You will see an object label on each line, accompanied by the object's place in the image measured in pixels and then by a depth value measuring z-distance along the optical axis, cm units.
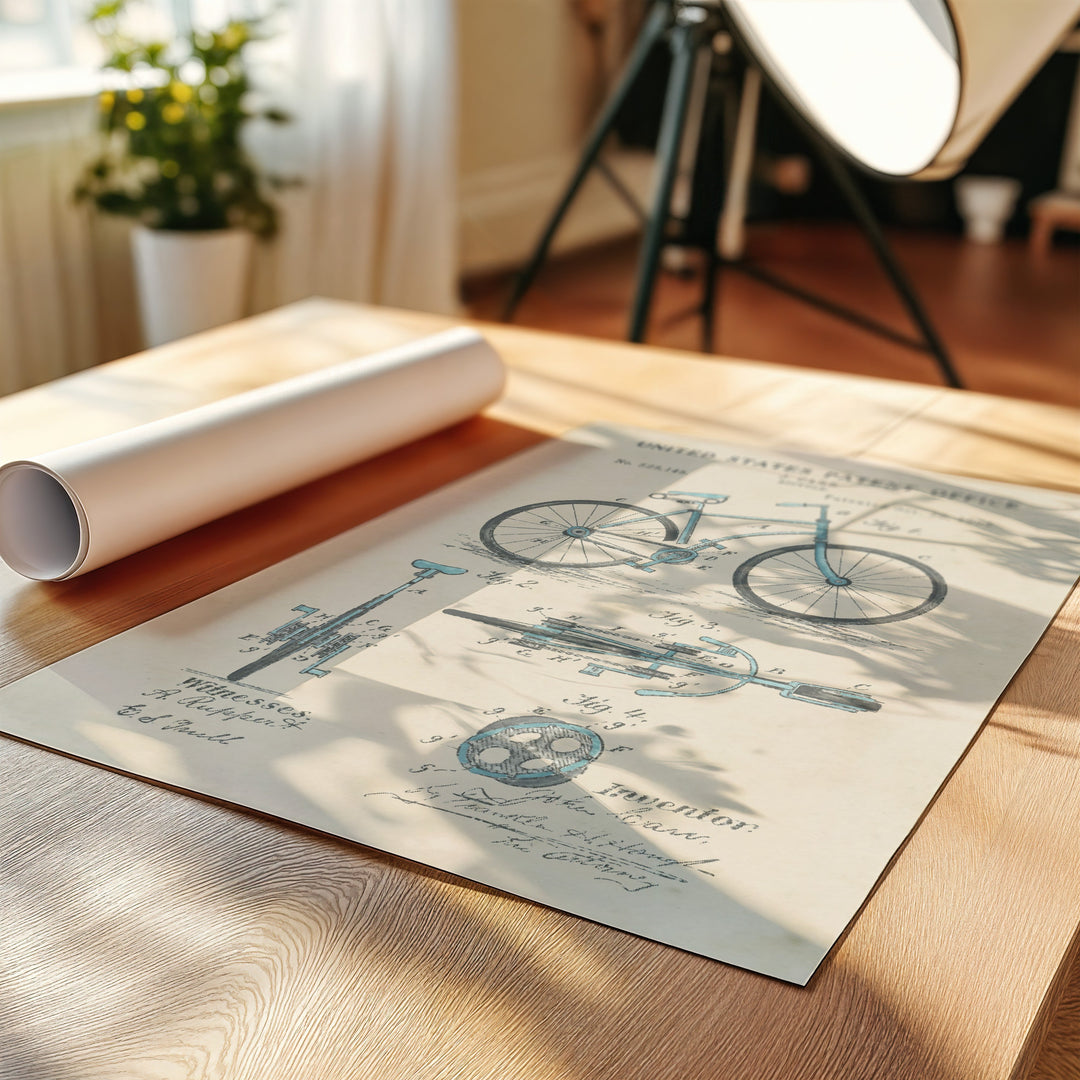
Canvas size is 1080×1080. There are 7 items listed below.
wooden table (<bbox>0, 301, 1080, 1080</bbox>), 42
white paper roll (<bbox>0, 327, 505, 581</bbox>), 76
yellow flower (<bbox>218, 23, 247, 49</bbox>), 240
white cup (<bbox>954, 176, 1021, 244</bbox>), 419
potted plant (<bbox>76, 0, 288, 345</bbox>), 237
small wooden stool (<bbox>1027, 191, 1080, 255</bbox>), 393
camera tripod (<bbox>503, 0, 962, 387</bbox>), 152
